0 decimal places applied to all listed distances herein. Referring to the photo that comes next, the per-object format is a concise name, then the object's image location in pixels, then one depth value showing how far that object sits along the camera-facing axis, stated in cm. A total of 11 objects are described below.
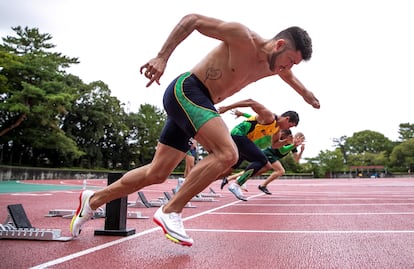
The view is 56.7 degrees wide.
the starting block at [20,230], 324
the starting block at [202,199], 858
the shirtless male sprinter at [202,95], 283
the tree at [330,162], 7512
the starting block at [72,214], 493
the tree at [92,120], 4781
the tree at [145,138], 5925
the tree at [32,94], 3028
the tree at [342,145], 10428
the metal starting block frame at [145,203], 628
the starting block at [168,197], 672
